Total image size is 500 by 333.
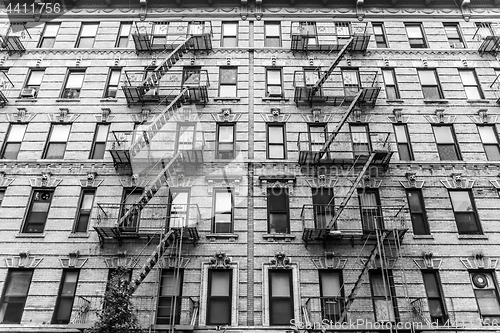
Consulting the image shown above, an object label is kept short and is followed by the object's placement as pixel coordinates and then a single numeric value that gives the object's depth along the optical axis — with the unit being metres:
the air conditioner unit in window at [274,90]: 21.19
